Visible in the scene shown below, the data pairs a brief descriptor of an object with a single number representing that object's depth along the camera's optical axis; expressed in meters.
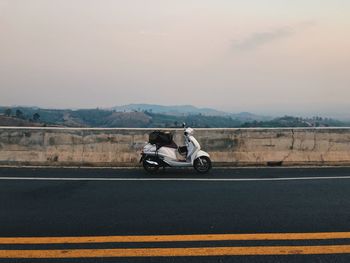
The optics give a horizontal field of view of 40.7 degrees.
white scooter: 9.64
